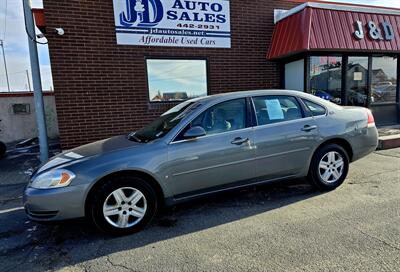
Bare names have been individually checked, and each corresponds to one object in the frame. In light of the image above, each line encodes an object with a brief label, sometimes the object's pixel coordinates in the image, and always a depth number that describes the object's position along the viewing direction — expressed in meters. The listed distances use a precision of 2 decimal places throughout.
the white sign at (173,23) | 7.07
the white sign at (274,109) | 4.12
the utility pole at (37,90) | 5.79
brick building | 6.86
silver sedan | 3.19
